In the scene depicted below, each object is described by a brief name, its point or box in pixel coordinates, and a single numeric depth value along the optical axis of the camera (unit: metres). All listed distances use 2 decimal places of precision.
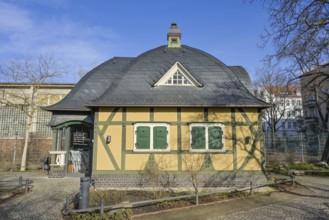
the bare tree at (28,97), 18.55
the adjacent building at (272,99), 35.69
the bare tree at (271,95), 35.53
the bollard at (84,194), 7.51
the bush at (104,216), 6.91
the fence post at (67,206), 7.17
